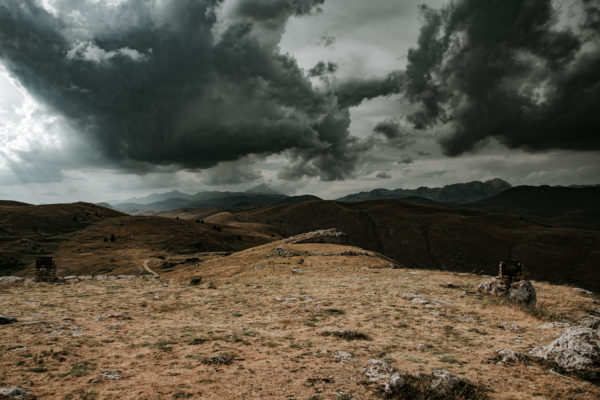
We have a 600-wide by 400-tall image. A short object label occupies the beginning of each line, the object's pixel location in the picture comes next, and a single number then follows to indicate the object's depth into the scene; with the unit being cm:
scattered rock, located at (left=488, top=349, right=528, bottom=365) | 1062
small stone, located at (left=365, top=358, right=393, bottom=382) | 932
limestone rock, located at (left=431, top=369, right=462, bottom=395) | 836
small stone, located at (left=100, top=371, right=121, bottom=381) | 948
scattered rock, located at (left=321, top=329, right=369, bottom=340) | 1307
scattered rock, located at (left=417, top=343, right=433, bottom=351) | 1203
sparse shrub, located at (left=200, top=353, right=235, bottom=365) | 1052
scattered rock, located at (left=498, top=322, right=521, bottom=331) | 1452
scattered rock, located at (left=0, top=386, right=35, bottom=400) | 801
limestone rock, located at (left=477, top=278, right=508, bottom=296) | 2058
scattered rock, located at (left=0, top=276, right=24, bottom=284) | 2637
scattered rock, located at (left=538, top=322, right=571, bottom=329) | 1439
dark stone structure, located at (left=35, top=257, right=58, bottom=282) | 2841
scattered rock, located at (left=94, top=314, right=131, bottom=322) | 1607
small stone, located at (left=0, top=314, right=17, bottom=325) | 1398
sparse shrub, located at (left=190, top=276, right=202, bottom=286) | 3105
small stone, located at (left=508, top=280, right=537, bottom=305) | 1828
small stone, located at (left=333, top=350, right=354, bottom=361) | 1075
